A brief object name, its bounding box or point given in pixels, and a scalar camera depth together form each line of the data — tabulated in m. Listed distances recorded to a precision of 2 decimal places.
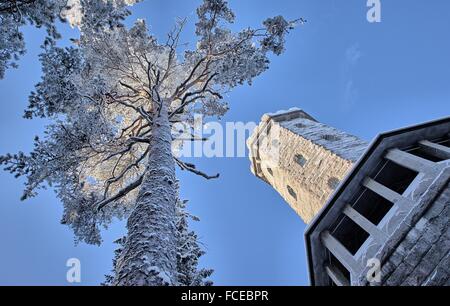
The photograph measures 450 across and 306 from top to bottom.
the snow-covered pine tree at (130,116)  4.56
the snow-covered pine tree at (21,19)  7.09
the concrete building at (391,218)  5.65
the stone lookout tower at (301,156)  14.01
